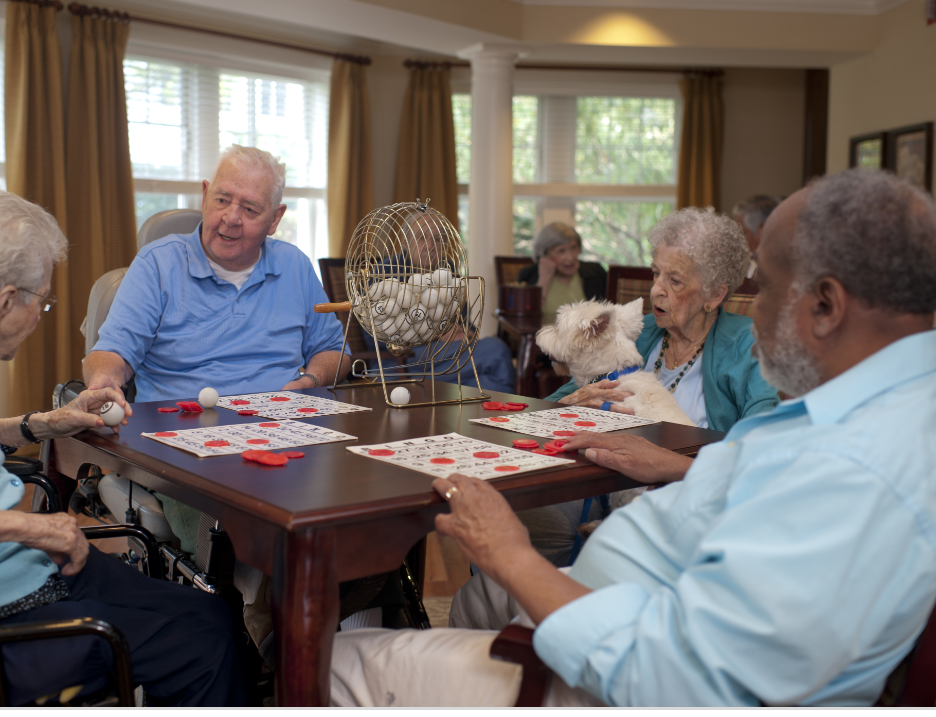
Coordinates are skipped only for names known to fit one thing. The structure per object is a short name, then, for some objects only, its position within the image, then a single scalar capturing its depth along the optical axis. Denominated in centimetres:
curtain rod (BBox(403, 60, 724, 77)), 653
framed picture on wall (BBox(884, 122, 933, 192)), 492
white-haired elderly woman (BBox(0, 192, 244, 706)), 105
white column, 541
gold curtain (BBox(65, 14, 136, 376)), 462
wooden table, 98
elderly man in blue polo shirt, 207
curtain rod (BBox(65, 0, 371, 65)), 457
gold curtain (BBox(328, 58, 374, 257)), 588
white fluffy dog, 194
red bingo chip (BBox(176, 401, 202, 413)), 167
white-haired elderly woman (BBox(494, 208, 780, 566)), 181
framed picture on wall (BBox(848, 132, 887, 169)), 535
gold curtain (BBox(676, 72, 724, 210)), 665
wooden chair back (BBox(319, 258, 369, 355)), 432
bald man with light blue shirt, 75
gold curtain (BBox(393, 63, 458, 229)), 617
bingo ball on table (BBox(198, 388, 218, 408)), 169
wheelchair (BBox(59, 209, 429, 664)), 155
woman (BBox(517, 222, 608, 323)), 489
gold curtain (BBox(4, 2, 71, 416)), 437
